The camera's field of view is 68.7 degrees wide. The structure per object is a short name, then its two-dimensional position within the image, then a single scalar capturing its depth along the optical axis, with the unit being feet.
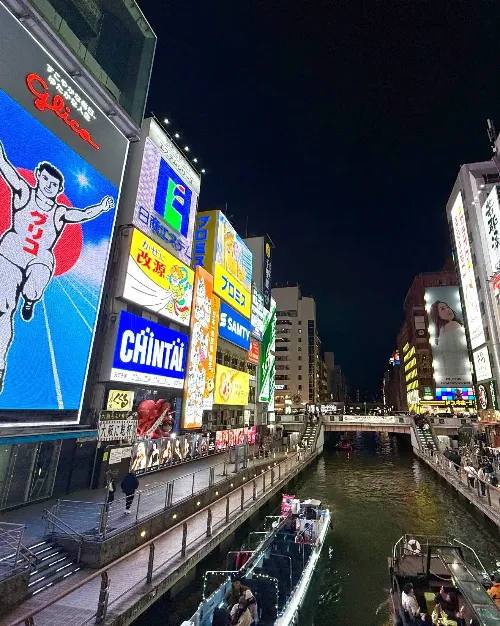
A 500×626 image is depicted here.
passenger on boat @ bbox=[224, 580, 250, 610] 31.53
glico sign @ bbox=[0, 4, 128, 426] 52.13
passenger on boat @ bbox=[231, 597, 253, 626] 29.43
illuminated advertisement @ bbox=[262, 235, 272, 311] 194.90
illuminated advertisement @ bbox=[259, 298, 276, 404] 182.50
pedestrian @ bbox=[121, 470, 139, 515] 47.19
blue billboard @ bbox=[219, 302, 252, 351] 132.77
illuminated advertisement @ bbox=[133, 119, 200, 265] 89.61
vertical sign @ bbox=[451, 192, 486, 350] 169.87
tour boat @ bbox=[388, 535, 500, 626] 22.50
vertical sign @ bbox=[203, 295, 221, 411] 112.37
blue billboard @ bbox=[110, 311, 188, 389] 76.64
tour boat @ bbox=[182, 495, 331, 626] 32.19
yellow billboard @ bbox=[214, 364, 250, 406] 127.85
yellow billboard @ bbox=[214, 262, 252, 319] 129.49
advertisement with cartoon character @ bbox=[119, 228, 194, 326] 80.84
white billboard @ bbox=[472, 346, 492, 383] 160.45
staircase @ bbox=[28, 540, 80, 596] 32.40
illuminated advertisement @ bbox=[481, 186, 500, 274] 145.69
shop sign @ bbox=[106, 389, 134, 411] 75.00
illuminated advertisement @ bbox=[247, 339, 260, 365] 164.33
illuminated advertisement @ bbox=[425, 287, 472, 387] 294.25
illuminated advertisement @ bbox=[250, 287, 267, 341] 170.60
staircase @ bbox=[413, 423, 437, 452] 154.81
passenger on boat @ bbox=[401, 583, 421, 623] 30.81
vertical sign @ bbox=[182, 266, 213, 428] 100.83
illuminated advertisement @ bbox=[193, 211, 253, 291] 129.29
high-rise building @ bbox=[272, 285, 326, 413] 370.32
